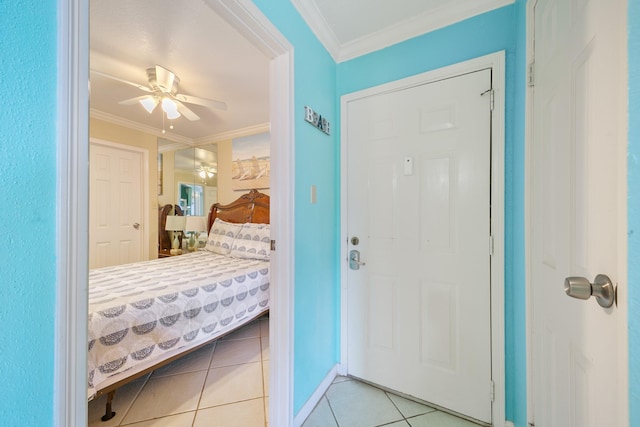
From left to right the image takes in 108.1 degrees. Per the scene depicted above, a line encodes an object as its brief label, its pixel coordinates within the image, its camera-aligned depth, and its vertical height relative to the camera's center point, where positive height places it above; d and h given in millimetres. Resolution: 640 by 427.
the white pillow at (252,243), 2816 -381
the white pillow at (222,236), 3082 -329
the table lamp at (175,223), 3607 -170
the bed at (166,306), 1328 -668
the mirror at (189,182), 3836 +503
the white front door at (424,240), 1324 -172
